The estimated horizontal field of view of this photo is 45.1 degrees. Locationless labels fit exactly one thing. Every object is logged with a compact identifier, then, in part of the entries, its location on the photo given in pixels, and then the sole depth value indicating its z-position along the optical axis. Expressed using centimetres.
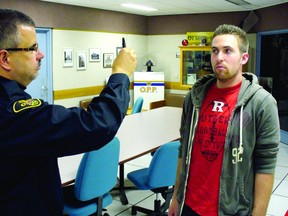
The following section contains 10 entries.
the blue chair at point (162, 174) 282
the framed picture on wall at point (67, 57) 635
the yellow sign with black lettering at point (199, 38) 741
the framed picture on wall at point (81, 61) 666
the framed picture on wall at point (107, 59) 731
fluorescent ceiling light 647
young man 166
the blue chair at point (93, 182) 240
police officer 102
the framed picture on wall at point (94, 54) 695
